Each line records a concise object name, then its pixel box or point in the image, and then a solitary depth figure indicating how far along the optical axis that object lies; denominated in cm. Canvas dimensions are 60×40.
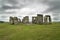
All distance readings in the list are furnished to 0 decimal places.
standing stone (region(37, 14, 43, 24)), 2120
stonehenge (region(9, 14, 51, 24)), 2124
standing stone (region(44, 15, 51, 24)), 2093
